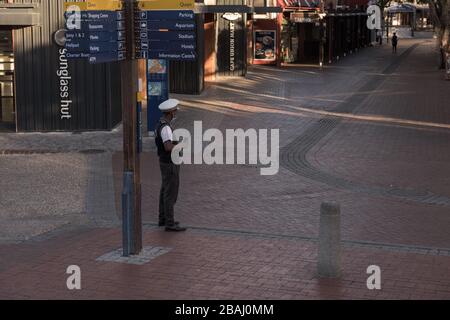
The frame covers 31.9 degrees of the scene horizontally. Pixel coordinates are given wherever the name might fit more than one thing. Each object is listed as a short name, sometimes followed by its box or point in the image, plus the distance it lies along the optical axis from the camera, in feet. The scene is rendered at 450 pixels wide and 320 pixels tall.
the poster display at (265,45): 128.57
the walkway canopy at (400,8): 230.27
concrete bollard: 27.50
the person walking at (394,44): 169.02
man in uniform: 33.65
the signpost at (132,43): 30.30
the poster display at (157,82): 59.62
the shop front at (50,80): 62.39
